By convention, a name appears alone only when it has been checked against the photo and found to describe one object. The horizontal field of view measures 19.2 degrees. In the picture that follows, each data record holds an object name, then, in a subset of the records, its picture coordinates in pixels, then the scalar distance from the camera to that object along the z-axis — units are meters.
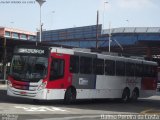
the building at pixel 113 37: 73.38
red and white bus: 22.73
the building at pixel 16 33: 130.38
